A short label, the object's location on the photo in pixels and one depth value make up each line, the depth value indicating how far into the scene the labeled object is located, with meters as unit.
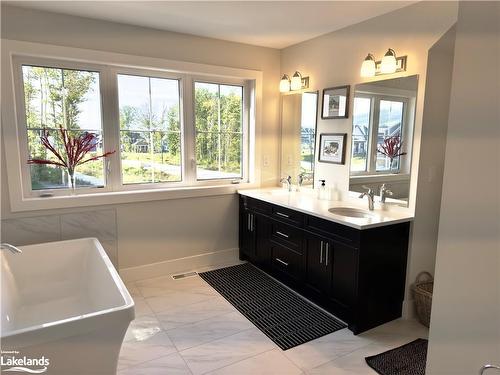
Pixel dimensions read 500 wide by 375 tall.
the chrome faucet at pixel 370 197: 2.87
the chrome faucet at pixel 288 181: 3.84
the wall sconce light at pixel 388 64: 2.62
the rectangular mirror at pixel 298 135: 3.63
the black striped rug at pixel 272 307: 2.52
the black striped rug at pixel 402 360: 2.12
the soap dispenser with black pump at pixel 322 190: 3.41
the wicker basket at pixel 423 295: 2.53
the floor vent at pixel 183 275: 3.53
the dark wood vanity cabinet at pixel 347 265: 2.46
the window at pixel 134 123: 2.95
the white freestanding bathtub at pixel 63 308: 1.58
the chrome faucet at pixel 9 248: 2.31
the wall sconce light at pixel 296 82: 3.64
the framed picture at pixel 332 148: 3.26
